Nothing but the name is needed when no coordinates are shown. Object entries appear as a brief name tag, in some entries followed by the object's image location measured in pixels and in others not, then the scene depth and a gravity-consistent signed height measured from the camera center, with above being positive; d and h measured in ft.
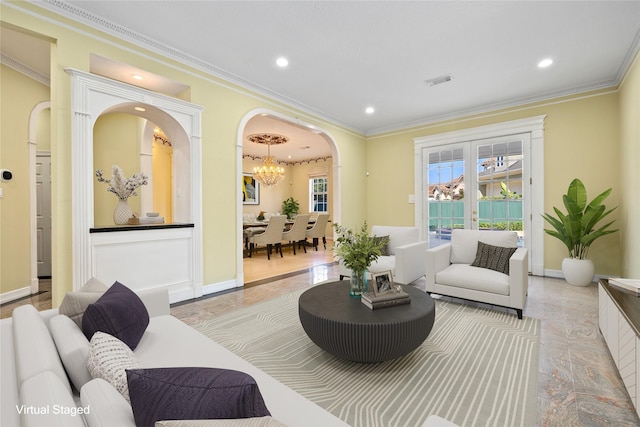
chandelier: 22.76 +4.17
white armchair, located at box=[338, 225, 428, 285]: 12.02 -2.01
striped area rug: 5.29 -3.70
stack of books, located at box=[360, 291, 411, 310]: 6.97 -2.22
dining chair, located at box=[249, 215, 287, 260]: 20.54 -1.71
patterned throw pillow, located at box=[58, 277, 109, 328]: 4.75 -1.56
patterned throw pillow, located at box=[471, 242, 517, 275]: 10.55 -1.78
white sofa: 2.41 -1.80
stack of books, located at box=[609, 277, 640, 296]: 6.73 -1.85
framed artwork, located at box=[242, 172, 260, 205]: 30.50 +2.38
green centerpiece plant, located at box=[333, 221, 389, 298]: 7.71 -1.22
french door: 15.84 +1.49
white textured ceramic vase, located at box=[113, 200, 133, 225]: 10.68 -0.03
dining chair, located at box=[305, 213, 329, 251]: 24.90 -1.49
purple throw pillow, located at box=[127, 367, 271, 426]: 2.34 -1.56
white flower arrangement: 10.44 +1.06
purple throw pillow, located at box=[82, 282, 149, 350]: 4.34 -1.69
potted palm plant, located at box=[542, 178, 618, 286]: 12.50 -0.86
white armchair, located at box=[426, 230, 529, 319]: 9.36 -2.30
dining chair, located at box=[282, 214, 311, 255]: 22.58 -1.60
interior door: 14.23 +0.18
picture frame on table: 7.37 -1.88
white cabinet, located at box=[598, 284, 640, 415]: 5.08 -2.82
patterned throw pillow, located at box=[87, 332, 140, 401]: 3.02 -1.74
